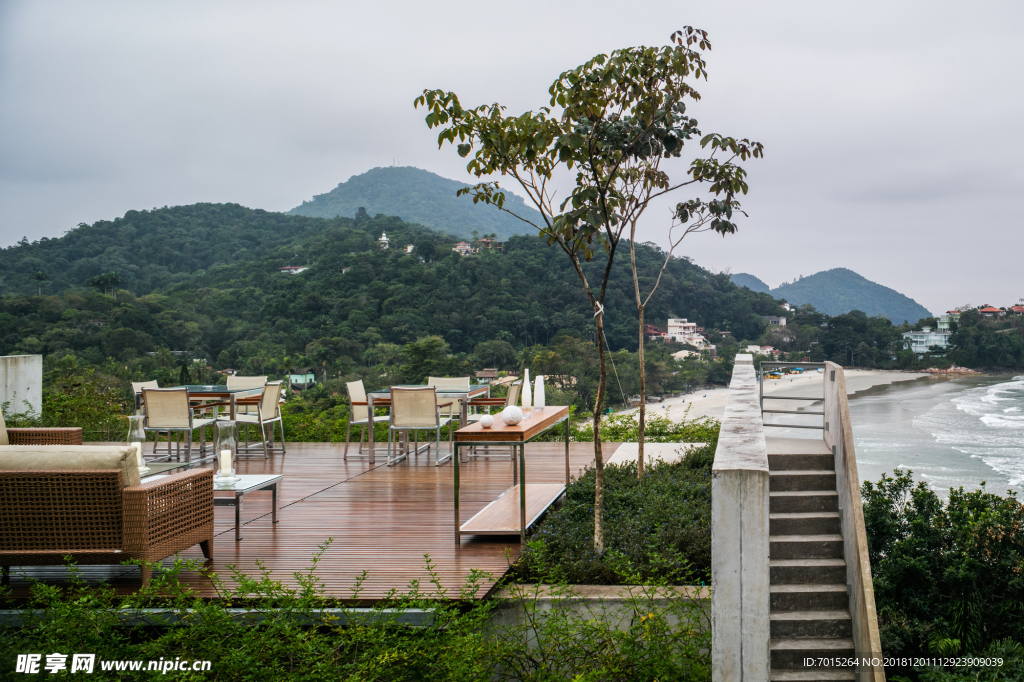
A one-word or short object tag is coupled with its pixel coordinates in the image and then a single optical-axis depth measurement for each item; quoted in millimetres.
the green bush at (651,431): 8484
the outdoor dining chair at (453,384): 7773
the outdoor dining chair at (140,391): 6846
